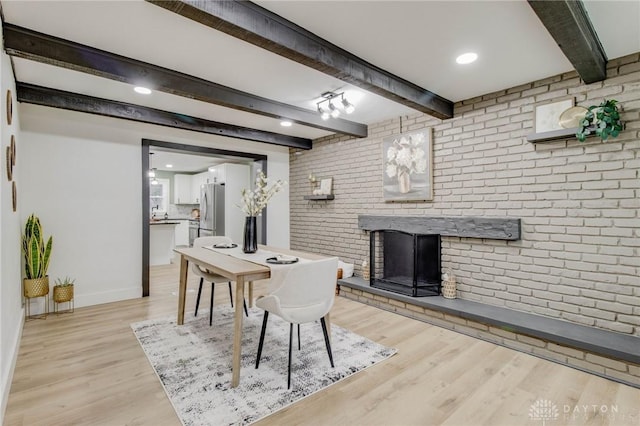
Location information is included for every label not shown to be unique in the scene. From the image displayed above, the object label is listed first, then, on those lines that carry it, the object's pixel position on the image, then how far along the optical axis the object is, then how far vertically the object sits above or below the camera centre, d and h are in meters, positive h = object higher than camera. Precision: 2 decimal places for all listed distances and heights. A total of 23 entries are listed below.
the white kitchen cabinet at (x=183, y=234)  8.28 -0.67
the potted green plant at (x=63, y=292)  3.41 -0.92
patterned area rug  1.89 -1.18
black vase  2.94 -0.26
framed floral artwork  3.65 +0.52
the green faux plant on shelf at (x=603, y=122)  2.33 +0.66
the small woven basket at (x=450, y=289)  3.34 -0.86
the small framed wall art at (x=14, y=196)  2.48 +0.10
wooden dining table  2.10 -0.44
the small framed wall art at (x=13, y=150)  2.44 +0.47
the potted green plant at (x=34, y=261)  3.14 -0.54
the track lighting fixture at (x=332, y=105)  3.15 +1.10
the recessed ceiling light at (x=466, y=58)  2.36 +1.17
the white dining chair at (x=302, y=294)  2.06 -0.58
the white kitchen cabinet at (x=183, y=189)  9.07 +0.57
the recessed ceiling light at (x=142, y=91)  3.07 +1.18
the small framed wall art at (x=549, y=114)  2.67 +0.83
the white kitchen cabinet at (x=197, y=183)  8.26 +0.72
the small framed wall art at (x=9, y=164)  2.23 +0.33
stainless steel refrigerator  6.42 -0.01
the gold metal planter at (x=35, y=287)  3.13 -0.79
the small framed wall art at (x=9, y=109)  2.25 +0.74
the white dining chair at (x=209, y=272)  3.12 -0.66
